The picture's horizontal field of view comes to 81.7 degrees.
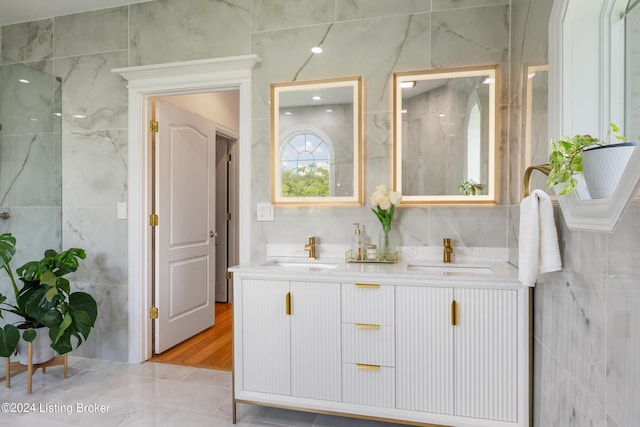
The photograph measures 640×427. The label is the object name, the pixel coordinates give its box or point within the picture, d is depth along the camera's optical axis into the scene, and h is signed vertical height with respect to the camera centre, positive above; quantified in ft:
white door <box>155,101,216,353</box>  9.51 -0.43
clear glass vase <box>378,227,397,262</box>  7.11 -0.71
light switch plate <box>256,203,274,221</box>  8.02 -0.05
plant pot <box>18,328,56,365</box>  7.86 -2.96
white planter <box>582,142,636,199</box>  2.94 +0.35
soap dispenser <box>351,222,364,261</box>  7.20 -0.72
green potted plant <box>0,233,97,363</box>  7.38 -2.00
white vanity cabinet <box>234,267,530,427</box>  5.53 -2.20
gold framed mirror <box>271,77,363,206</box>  7.52 +1.39
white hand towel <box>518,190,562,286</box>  4.24 -0.34
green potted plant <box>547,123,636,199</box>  2.98 +0.40
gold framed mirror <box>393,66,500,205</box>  6.93 +1.41
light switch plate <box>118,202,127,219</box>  8.98 +0.00
